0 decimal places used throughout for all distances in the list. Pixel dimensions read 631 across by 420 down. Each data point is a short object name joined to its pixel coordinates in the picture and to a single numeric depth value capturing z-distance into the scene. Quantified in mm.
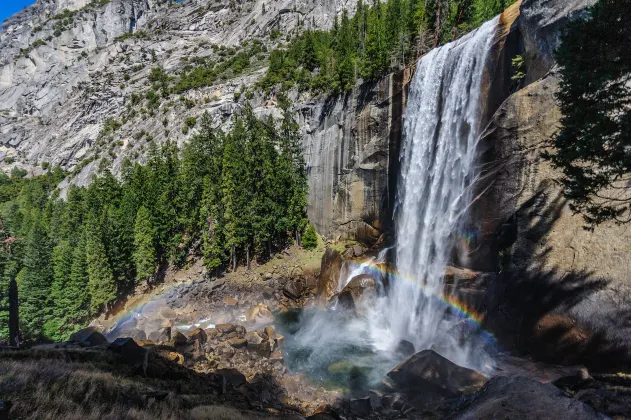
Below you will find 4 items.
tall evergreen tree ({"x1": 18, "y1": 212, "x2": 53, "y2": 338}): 29703
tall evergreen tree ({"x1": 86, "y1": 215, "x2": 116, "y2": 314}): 31094
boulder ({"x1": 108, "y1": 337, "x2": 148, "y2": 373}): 12039
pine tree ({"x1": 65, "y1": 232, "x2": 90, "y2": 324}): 31219
